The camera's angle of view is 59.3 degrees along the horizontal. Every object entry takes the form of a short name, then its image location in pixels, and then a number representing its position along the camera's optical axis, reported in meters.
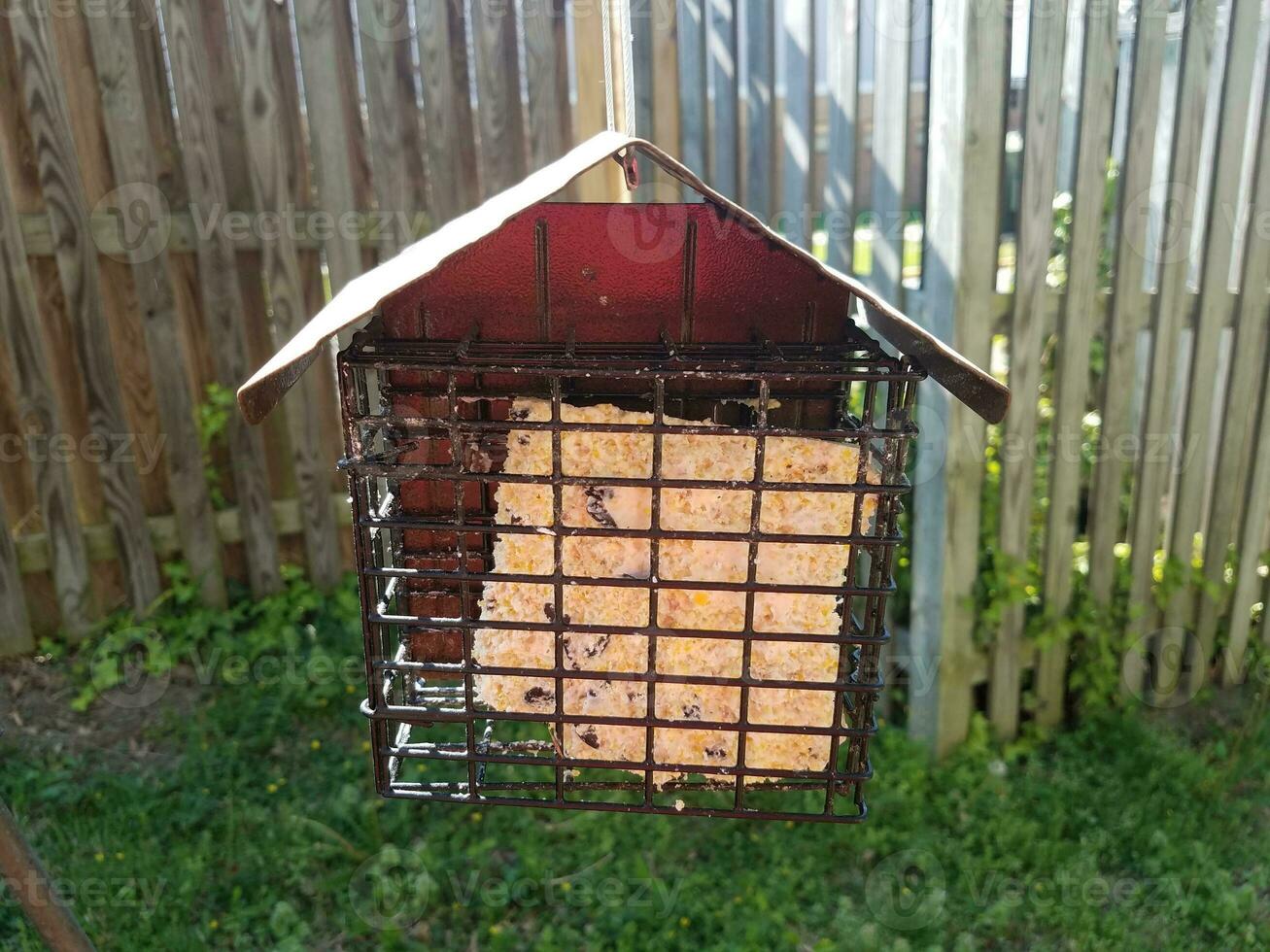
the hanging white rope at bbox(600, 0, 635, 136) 0.35
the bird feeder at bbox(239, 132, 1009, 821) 0.32
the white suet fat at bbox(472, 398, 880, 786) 0.34
